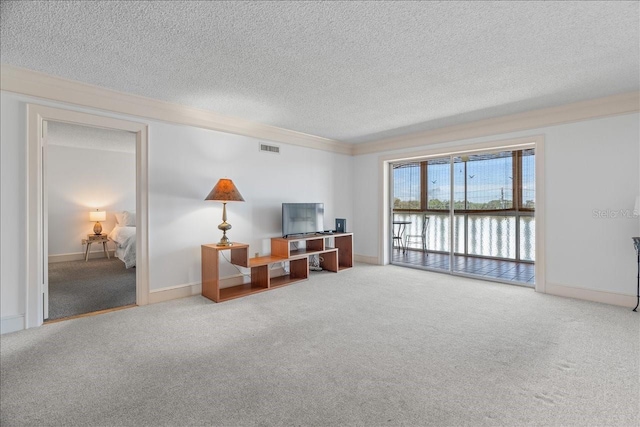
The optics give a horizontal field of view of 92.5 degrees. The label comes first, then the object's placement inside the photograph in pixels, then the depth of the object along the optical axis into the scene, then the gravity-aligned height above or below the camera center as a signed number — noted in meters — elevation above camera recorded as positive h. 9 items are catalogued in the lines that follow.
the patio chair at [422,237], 5.66 -0.44
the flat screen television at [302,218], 4.73 -0.06
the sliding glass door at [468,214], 4.65 -0.01
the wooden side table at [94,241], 6.31 -0.53
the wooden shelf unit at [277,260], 3.76 -0.66
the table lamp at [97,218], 6.48 -0.06
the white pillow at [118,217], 6.61 -0.04
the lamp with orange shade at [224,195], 3.75 +0.24
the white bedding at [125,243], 5.25 -0.51
